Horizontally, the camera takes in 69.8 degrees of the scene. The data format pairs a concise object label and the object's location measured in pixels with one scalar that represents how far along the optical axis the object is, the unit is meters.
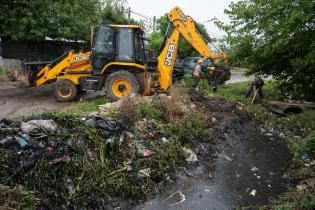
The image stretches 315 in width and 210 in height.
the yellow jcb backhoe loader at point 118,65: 6.68
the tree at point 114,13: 15.20
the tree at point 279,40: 6.55
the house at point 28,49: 11.56
